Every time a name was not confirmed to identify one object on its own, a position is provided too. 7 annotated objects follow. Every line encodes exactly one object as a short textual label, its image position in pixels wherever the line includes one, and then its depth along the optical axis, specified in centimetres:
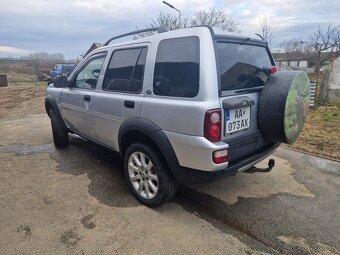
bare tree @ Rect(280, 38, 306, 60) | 3179
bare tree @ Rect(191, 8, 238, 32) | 2284
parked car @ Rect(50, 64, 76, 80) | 2320
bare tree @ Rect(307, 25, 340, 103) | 1938
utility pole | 1417
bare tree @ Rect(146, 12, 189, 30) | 2088
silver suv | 255
